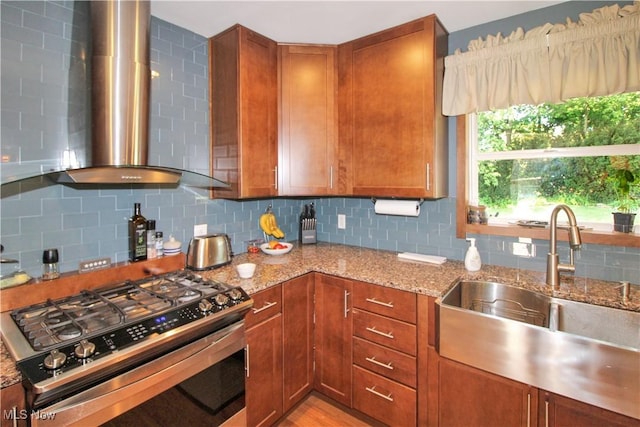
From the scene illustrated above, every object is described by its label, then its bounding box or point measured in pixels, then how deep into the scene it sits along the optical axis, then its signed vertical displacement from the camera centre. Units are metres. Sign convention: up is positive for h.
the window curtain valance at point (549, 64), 1.58 +0.83
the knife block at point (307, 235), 2.74 -0.19
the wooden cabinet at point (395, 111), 1.95 +0.67
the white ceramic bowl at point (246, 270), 1.77 -0.32
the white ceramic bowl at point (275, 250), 2.32 -0.27
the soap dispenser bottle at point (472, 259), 1.93 -0.27
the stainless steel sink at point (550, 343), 1.20 -0.55
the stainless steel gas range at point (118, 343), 0.97 -0.46
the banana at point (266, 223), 2.55 -0.08
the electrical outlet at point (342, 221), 2.72 -0.07
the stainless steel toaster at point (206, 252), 1.93 -0.24
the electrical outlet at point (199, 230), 2.16 -0.12
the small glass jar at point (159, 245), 1.87 -0.19
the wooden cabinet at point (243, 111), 2.03 +0.67
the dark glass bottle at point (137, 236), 1.77 -0.13
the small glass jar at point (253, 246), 2.46 -0.26
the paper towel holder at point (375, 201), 2.21 +0.10
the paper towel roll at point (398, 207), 2.17 +0.05
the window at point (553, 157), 1.73 +0.34
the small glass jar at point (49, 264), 1.47 -0.24
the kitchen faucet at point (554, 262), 1.61 -0.25
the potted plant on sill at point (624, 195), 1.68 +0.11
